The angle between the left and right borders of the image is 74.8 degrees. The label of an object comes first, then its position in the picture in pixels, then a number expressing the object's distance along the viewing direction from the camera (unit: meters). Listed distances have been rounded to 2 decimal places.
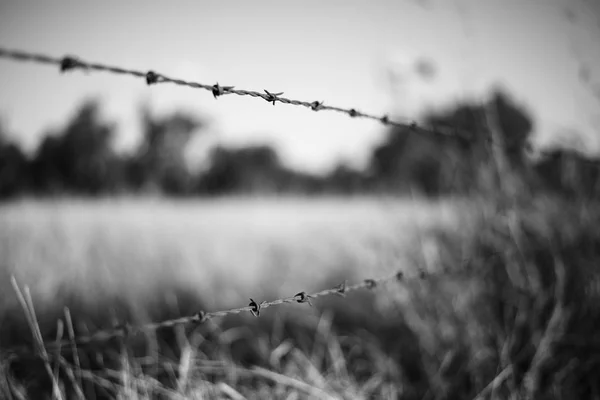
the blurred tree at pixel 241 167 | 28.25
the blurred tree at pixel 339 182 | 18.08
